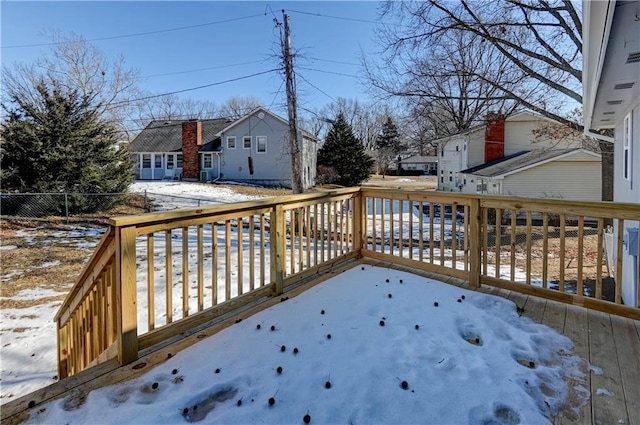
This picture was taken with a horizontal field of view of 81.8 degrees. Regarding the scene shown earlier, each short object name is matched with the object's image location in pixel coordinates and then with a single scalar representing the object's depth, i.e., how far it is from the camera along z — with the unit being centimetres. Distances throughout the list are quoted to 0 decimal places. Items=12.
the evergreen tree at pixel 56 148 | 1180
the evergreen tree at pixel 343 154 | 2812
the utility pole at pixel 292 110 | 1165
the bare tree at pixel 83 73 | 1867
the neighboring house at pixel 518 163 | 1583
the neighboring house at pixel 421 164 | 5184
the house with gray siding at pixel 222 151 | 2436
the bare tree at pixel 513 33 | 1057
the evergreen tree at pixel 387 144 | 4500
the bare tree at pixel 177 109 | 3741
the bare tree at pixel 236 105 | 4434
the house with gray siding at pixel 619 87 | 224
